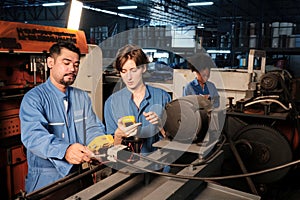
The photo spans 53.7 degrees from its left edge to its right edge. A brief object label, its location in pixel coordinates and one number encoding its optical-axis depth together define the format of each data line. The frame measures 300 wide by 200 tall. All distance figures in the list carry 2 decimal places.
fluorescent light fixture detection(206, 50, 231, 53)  5.05
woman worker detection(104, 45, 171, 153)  1.24
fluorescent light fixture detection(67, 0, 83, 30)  2.63
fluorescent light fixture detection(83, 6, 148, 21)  8.94
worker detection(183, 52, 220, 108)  2.11
